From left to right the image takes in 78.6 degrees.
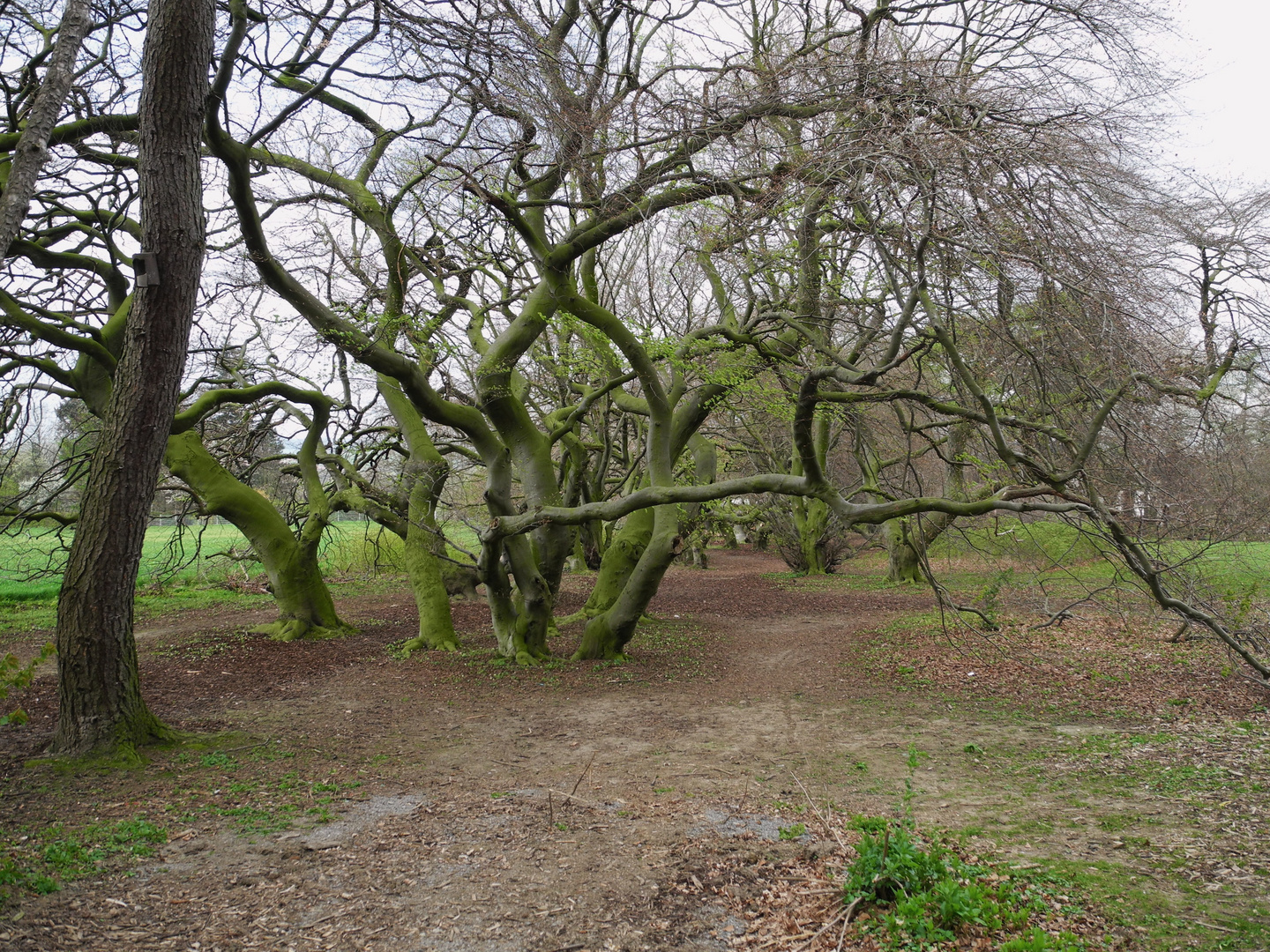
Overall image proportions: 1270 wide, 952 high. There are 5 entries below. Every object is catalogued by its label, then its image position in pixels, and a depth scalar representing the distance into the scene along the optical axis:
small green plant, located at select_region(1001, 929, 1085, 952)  2.67
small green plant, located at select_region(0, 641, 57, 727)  4.21
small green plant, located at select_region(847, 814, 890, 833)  3.59
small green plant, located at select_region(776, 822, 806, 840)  4.11
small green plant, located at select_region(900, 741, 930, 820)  3.49
